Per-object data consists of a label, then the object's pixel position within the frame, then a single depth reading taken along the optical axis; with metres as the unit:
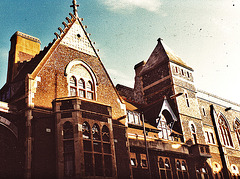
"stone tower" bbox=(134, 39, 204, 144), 27.83
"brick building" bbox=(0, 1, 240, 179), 16.53
